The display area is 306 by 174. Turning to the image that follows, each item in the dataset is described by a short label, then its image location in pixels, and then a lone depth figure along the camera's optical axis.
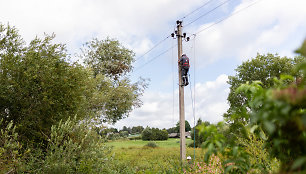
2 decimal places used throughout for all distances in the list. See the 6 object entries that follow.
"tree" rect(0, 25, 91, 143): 8.33
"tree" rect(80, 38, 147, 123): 20.47
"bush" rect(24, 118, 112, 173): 6.52
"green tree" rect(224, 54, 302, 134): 21.40
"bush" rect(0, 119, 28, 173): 6.39
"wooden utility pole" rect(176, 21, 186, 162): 10.87
